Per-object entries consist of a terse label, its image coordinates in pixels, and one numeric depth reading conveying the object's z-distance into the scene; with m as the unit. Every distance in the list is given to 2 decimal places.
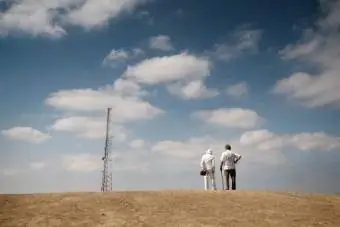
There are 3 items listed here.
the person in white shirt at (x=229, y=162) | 22.05
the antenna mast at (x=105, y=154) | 48.77
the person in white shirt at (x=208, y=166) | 22.34
